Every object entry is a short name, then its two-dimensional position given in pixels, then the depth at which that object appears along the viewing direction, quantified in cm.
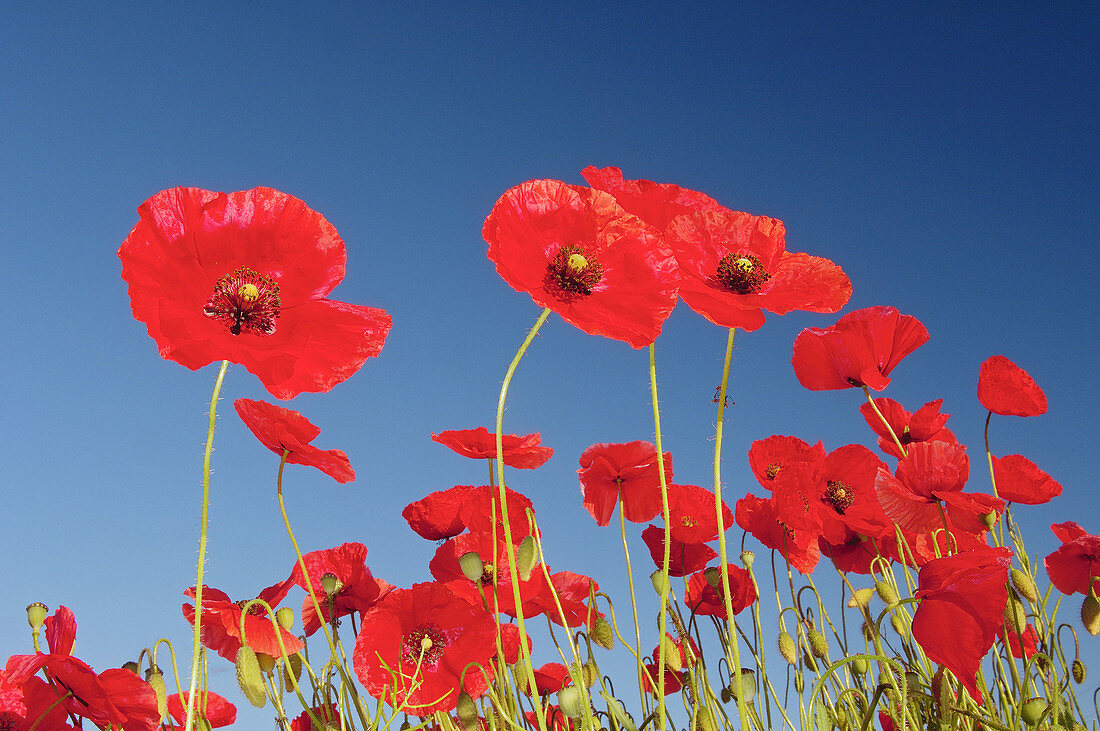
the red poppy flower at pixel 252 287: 60
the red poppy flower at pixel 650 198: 69
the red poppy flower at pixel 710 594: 84
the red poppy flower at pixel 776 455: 86
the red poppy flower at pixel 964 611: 64
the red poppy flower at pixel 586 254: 64
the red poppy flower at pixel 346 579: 77
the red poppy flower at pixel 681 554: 83
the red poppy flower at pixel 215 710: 79
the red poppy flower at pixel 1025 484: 88
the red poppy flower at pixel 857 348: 81
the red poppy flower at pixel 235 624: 72
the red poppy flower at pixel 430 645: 72
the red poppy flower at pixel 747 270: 66
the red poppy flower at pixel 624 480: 77
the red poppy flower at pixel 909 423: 88
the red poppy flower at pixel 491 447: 73
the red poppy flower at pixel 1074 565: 89
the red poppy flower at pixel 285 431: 68
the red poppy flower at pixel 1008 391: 90
